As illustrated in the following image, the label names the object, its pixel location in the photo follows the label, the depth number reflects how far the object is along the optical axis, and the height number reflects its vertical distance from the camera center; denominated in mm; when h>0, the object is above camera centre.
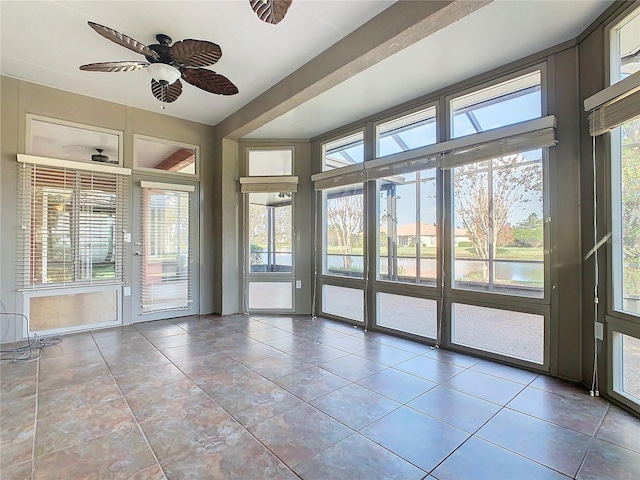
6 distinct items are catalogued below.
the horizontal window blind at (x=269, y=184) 5125 +937
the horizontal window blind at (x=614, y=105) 2125 +974
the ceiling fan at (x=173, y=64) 2443 +1515
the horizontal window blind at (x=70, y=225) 3830 +229
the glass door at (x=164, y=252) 4637 -137
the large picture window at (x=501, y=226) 3006 +163
